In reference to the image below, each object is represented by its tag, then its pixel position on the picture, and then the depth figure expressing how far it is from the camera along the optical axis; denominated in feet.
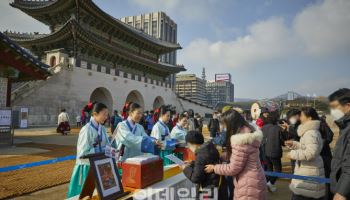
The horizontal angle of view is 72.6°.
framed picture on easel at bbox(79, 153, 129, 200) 6.70
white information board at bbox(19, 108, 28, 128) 52.32
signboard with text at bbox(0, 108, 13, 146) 30.01
